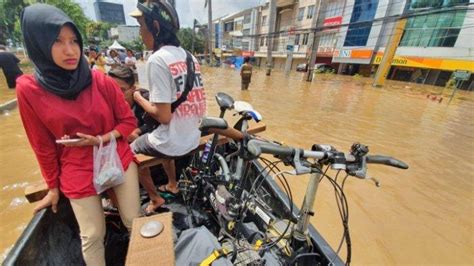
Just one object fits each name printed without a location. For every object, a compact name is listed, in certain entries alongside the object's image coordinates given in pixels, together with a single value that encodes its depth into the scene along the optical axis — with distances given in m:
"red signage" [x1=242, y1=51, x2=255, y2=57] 41.03
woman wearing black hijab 1.28
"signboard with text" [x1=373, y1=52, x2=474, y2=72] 18.30
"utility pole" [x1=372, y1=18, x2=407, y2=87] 15.90
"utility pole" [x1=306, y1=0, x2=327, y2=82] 15.33
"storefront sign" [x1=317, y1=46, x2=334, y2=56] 29.32
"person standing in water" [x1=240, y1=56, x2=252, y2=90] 11.52
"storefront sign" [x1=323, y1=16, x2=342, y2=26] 27.52
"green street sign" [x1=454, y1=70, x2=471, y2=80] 13.21
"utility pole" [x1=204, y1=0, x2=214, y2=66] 23.42
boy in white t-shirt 1.62
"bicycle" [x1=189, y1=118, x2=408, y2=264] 1.10
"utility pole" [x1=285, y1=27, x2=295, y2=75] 22.34
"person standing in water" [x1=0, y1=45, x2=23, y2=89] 6.67
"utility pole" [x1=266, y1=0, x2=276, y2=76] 17.08
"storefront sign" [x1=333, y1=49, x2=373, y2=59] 25.03
